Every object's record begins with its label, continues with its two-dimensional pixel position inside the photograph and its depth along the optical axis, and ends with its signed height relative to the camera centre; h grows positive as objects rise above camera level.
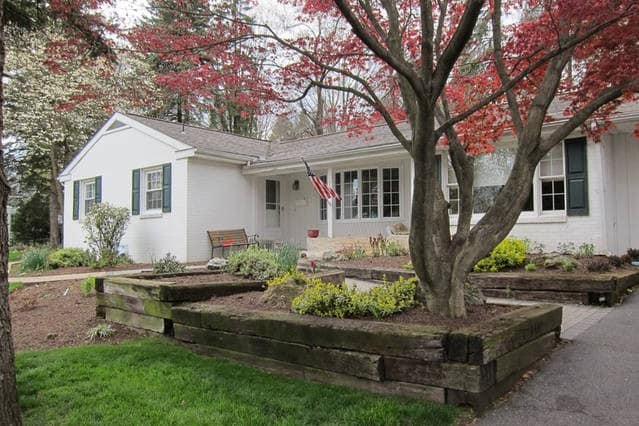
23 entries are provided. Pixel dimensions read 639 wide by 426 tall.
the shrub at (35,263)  12.18 -0.89
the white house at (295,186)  9.68 +1.14
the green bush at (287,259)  6.47 -0.46
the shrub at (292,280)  5.16 -0.59
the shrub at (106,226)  13.14 +0.08
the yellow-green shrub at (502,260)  7.51 -0.55
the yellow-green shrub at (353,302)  4.08 -0.67
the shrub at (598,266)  6.77 -0.60
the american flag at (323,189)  11.80 +0.98
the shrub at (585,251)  8.08 -0.46
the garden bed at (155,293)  5.11 -0.76
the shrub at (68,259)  12.30 -0.79
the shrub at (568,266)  6.93 -0.61
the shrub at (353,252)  10.60 -0.59
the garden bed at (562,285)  6.20 -0.83
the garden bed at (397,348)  3.18 -0.95
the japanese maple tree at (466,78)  3.65 +1.66
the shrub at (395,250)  10.57 -0.54
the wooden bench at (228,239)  13.28 -0.34
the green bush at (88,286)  7.28 -0.90
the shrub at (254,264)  6.29 -0.51
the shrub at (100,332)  5.39 -1.22
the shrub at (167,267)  6.80 -0.58
